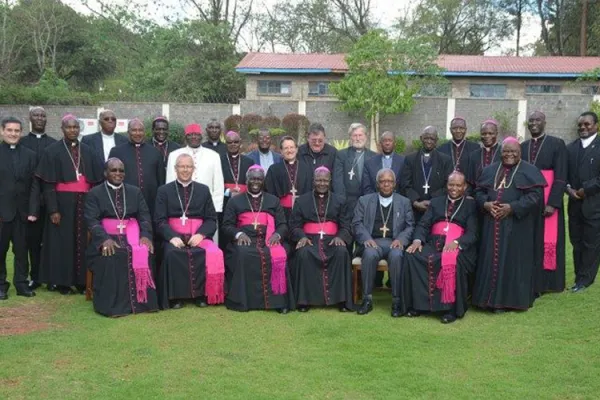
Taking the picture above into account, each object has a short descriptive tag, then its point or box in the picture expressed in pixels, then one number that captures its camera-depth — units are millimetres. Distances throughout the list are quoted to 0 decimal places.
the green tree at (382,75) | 24969
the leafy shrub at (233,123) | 25578
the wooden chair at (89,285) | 7363
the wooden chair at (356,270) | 7195
